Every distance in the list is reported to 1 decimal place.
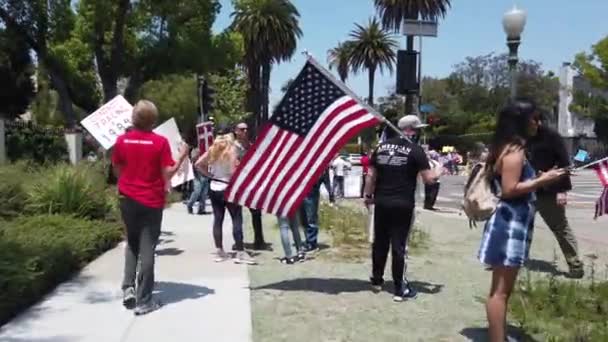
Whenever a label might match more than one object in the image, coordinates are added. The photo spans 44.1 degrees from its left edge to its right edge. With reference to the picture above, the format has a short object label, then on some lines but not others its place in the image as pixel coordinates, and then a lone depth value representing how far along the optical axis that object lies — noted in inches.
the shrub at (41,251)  247.1
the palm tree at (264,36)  1957.1
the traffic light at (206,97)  805.7
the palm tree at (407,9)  1871.3
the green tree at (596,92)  2121.1
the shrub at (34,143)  847.7
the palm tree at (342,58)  2635.3
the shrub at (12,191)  391.2
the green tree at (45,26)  1020.1
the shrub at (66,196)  419.8
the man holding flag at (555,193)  310.3
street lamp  483.2
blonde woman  356.8
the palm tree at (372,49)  2546.8
